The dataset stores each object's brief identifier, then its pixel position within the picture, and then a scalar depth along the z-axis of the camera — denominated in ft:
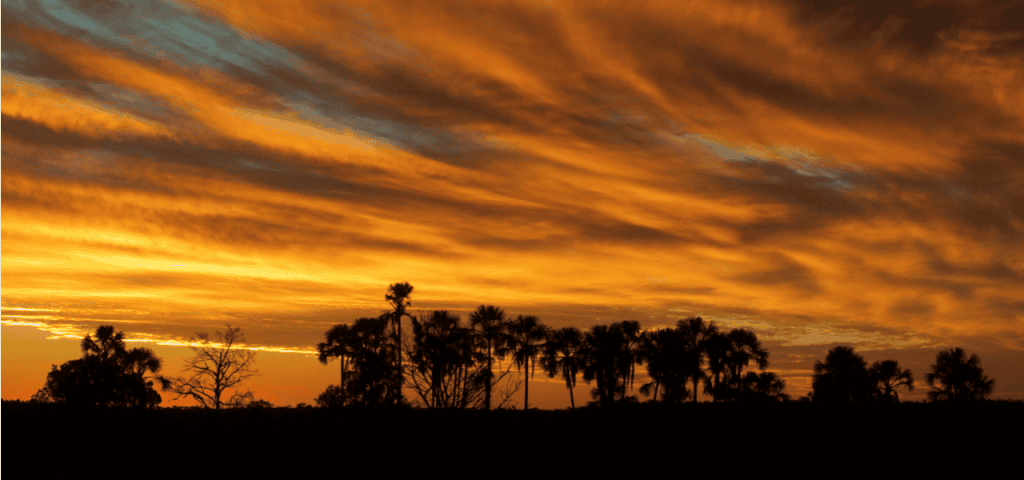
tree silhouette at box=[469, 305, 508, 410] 274.16
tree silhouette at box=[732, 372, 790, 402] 284.63
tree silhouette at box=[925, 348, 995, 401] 241.14
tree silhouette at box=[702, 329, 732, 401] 277.85
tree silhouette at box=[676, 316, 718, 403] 276.82
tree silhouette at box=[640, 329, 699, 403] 270.05
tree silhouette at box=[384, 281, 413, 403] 234.17
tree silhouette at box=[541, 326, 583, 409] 280.51
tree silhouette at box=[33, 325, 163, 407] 228.02
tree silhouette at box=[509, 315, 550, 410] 281.13
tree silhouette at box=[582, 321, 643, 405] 273.13
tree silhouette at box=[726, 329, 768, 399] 281.54
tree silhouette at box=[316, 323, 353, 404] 301.63
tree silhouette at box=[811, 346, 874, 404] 236.84
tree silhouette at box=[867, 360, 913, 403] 254.06
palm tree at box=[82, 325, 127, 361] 266.98
